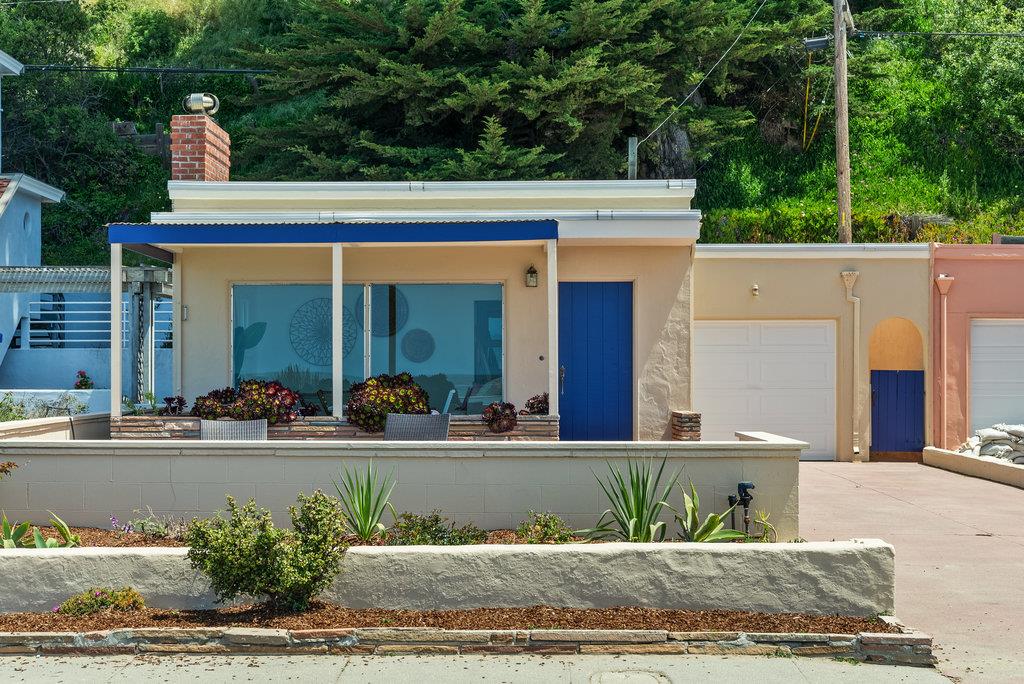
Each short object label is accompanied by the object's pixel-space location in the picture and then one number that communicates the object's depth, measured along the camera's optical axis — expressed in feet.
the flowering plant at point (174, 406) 41.37
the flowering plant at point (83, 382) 58.08
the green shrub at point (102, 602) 23.81
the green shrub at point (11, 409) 46.62
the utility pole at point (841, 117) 67.41
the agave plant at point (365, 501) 27.99
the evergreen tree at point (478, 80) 76.74
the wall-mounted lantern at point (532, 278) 44.65
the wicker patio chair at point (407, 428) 37.24
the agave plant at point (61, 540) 26.53
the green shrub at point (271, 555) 23.25
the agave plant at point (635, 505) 27.68
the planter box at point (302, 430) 39.09
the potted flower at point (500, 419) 39.27
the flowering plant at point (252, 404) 39.14
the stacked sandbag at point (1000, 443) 50.16
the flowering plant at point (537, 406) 41.37
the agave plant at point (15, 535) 26.89
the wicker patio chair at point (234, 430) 37.83
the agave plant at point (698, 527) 27.48
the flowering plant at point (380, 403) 38.75
